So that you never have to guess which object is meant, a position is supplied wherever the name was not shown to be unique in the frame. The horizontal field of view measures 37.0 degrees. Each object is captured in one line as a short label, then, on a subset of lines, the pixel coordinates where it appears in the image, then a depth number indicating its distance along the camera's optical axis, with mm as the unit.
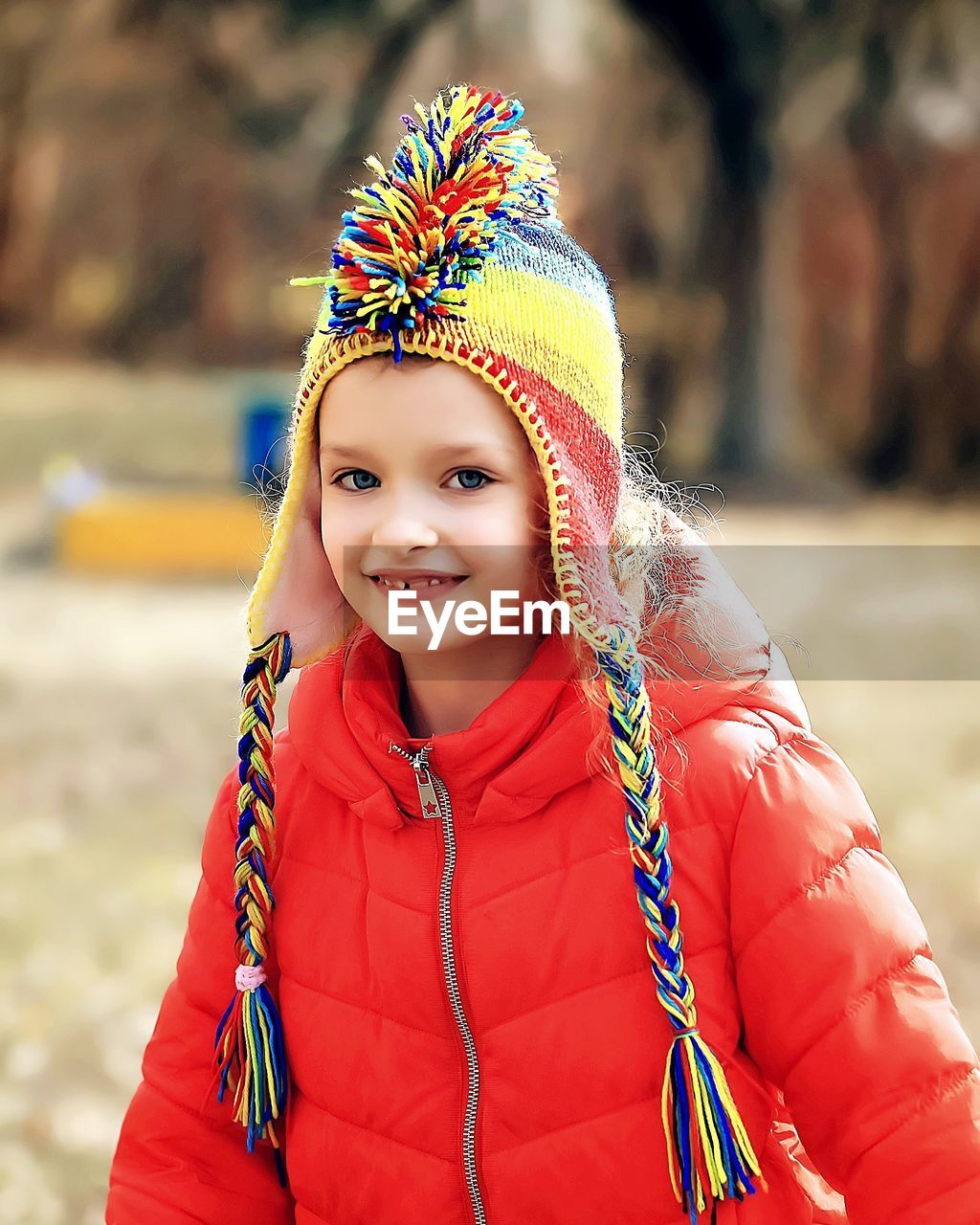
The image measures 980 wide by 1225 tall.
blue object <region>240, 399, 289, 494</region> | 7117
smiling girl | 1209
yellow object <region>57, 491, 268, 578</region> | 6707
